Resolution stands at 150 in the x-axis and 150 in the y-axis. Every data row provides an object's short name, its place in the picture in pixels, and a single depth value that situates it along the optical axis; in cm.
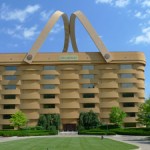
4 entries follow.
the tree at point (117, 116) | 9525
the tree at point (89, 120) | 9891
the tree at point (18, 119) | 9531
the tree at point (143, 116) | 8428
